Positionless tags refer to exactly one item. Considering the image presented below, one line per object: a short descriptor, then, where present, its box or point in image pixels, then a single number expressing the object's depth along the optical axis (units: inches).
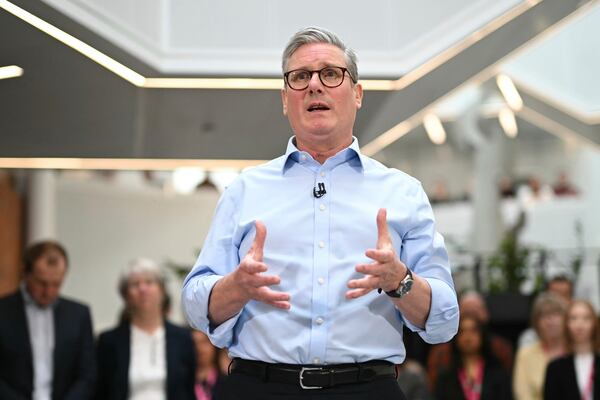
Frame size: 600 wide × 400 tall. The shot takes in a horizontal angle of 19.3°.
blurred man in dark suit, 321.2
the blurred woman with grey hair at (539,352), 412.6
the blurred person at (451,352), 422.5
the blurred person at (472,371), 399.1
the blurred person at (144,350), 349.0
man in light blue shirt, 164.0
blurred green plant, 673.8
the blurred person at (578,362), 361.4
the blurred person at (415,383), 421.7
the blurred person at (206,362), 406.3
